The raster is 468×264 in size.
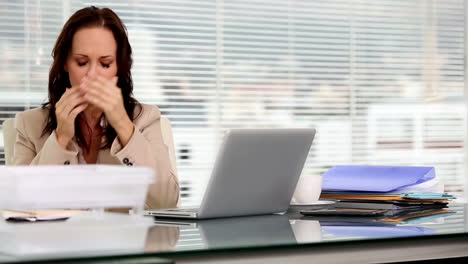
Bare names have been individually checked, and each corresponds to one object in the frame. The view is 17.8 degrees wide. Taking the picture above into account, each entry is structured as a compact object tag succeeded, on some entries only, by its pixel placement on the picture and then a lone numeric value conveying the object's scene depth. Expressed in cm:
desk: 278
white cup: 392
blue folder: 392
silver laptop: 346
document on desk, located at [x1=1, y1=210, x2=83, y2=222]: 310
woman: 414
